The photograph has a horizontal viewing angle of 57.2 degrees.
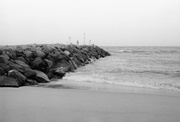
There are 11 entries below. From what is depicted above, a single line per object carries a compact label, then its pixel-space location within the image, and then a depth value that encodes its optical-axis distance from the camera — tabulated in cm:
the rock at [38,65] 927
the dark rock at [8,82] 598
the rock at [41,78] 740
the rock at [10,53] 902
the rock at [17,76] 636
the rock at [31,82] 680
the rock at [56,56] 1138
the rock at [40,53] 1052
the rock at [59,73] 896
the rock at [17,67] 741
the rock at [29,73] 729
